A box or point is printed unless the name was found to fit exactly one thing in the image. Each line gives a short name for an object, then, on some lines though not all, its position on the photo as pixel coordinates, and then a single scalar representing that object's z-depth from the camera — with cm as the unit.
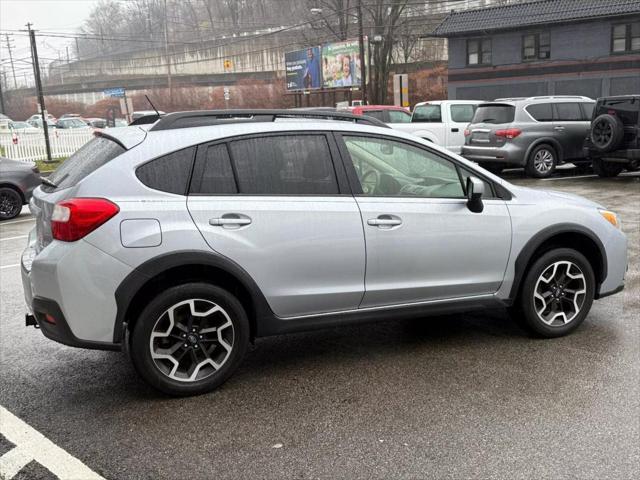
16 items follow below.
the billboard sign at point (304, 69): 4416
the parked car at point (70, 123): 4747
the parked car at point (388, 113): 1700
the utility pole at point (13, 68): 9134
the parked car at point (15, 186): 1207
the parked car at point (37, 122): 4991
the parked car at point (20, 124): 4758
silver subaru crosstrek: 367
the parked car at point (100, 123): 4694
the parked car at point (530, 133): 1477
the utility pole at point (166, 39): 7433
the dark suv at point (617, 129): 1342
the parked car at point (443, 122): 1691
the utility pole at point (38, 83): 2439
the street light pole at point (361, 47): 3347
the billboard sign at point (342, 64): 4012
